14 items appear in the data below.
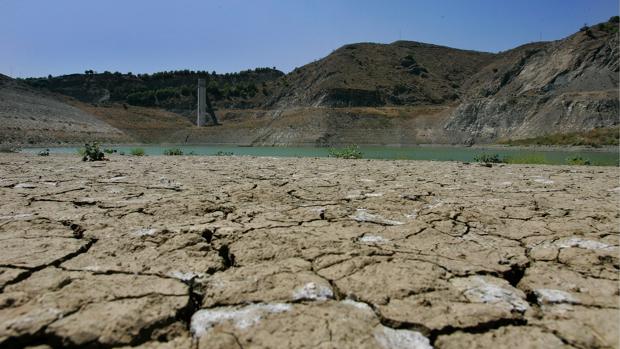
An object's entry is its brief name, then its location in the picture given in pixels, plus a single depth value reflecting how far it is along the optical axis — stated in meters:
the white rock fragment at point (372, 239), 3.00
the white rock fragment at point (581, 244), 2.88
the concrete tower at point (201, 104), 78.85
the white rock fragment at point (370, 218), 3.60
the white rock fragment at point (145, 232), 3.11
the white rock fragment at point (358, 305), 1.98
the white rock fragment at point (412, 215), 3.81
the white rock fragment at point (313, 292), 2.08
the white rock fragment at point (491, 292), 2.05
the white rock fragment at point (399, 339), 1.70
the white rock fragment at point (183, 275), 2.31
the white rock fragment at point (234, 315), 1.82
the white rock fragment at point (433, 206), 4.23
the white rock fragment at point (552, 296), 2.07
